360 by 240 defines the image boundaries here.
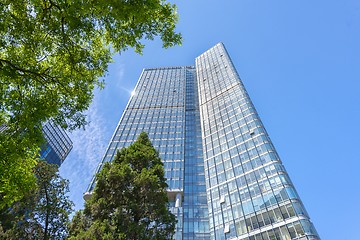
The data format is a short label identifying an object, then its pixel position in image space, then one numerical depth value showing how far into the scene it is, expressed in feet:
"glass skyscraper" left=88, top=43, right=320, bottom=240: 125.08
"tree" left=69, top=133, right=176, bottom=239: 38.27
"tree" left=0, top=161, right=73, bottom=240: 34.91
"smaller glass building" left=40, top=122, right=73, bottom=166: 217.60
